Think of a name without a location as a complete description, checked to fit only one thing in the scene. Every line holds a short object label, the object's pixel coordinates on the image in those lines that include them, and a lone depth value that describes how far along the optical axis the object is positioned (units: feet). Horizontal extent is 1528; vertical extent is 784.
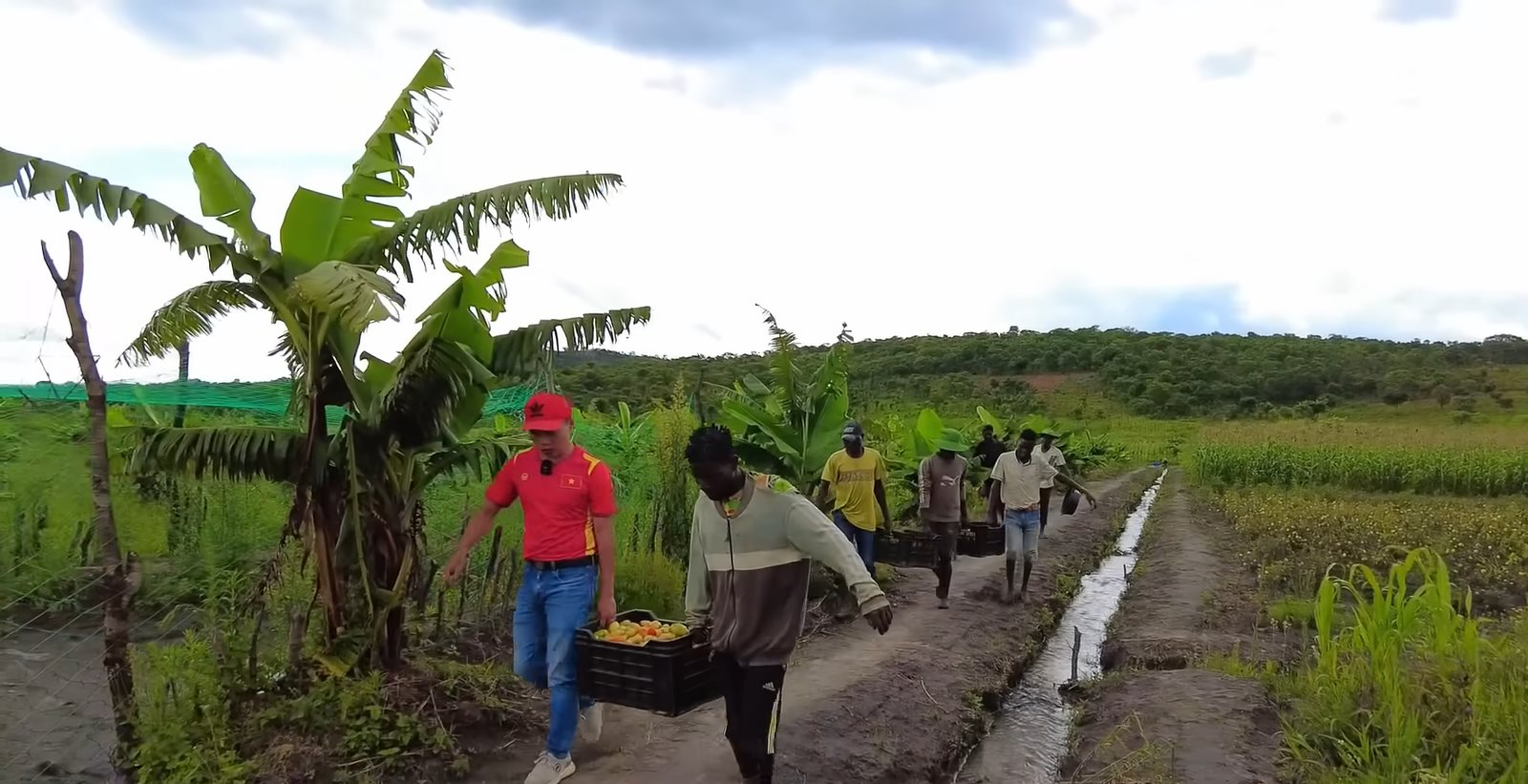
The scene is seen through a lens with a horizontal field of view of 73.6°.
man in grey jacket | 15.62
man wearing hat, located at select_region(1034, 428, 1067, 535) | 38.17
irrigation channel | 23.38
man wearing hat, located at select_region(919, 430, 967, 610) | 33.65
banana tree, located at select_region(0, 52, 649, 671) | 17.99
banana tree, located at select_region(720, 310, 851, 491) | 34.55
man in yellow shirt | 31.27
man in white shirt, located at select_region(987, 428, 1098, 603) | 34.53
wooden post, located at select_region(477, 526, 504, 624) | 24.45
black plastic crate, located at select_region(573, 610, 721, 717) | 15.90
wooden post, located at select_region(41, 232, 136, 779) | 15.83
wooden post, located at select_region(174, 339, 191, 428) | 19.97
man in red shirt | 17.29
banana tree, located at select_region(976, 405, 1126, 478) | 69.31
